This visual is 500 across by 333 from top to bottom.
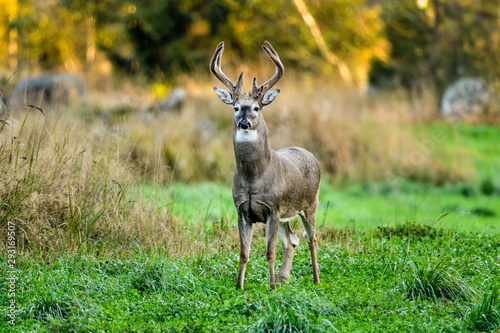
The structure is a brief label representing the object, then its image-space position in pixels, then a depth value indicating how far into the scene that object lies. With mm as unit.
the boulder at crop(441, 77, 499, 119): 44219
